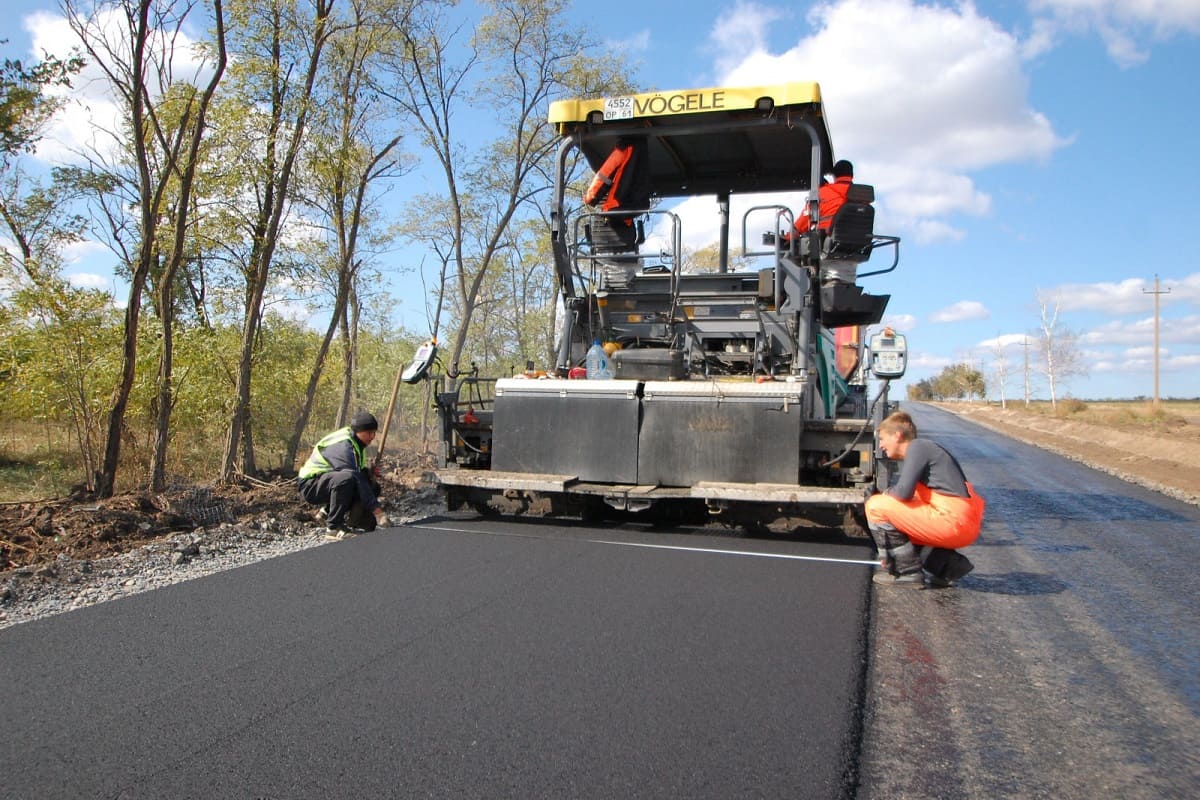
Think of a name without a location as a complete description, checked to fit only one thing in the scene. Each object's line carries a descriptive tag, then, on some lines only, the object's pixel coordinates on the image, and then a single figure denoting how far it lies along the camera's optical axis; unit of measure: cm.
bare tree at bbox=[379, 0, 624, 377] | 1722
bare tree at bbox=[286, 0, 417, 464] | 1109
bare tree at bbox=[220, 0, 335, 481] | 988
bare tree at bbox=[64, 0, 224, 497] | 786
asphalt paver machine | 650
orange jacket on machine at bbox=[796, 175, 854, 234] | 690
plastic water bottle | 748
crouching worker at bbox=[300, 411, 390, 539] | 705
